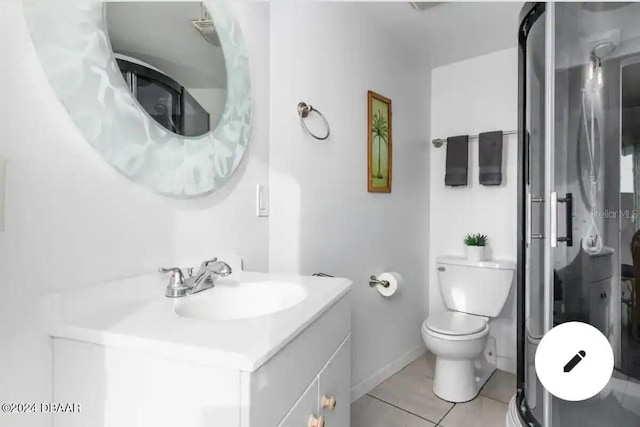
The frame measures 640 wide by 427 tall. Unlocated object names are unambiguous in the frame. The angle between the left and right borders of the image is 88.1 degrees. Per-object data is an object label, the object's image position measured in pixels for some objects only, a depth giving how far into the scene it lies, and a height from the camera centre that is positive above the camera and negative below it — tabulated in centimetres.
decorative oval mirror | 72 +35
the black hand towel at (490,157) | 211 +38
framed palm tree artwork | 188 +42
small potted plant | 205 -20
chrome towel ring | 146 +46
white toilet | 169 -59
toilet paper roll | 181 -38
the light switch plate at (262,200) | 133 +6
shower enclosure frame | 145 +6
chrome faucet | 85 -17
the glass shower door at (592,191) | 123 +10
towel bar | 229 +54
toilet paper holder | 184 -37
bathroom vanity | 51 -26
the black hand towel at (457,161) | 225 +37
